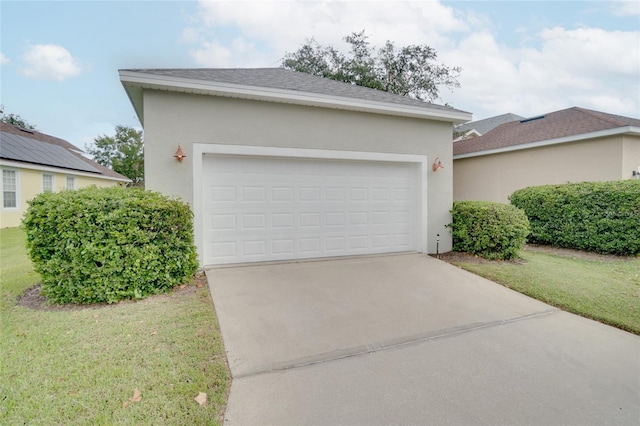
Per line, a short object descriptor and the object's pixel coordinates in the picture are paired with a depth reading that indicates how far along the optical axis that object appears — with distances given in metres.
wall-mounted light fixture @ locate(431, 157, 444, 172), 7.23
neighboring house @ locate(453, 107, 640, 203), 8.77
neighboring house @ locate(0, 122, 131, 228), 12.32
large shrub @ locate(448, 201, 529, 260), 6.56
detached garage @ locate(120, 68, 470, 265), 5.35
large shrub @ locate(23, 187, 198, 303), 3.96
